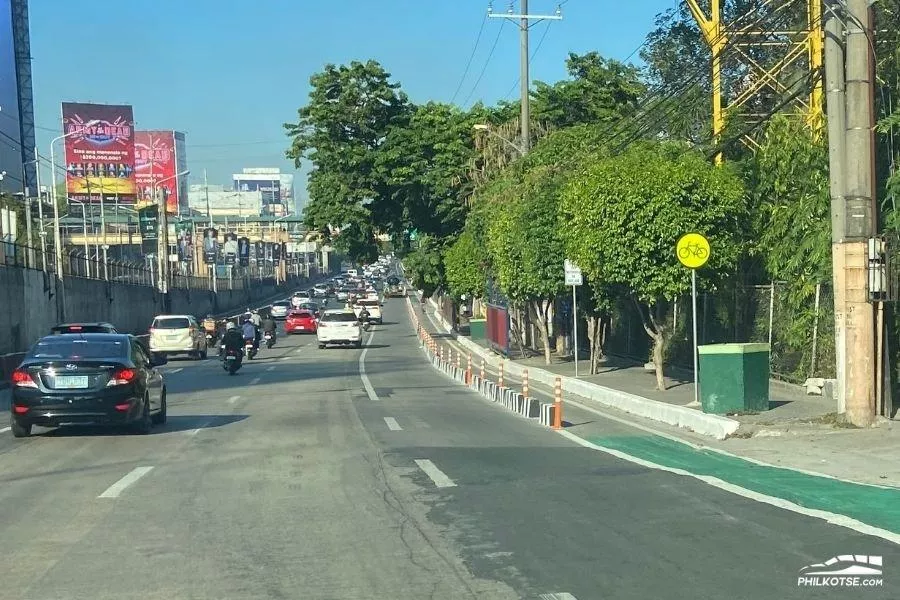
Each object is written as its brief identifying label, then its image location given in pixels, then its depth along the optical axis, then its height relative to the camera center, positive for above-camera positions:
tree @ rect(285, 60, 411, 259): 54.62 +6.02
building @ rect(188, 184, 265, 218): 162.62 +9.33
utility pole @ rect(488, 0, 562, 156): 41.25 +6.36
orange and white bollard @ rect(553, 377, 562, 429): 19.46 -2.55
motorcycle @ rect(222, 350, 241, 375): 35.03 -2.76
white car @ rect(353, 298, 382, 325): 82.62 -3.06
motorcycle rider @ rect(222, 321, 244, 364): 35.03 -2.17
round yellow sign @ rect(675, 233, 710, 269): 20.39 +0.06
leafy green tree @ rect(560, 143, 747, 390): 23.64 +0.74
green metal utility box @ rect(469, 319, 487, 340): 56.06 -3.30
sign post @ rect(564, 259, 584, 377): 28.33 -0.42
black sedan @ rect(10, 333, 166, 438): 16.75 -1.64
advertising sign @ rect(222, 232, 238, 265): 111.56 +2.20
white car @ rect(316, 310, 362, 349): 52.72 -2.93
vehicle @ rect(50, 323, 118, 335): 27.59 -1.29
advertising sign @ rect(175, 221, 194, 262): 105.36 +3.01
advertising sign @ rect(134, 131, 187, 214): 123.50 +12.27
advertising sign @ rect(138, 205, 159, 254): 75.00 +3.41
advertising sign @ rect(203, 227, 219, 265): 95.88 +2.04
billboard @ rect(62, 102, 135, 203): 101.25 +11.48
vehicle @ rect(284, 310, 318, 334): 70.88 -3.36
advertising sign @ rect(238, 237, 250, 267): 109.78 +1.84
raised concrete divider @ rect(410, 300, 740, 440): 17.38 -2.77
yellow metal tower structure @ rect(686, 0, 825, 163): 28.24 +5.61
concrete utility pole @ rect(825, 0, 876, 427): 16.45 +0.68
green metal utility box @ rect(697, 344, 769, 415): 18.64 -2.05
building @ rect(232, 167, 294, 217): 176.91 +9.36
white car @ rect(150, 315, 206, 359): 46.12 -2.58
